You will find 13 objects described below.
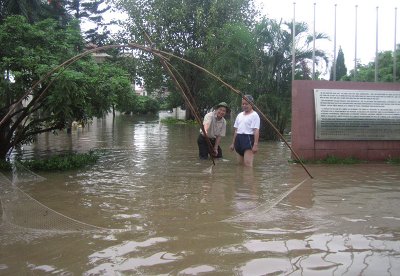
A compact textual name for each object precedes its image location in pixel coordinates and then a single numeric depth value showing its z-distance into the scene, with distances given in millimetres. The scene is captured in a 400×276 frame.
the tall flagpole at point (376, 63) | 10612
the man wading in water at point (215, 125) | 9786
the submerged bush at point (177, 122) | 34019
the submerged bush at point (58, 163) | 8562
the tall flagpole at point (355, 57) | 10638
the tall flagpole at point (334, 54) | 10844
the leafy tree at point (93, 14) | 39878
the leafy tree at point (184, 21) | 27734
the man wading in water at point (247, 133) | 8578
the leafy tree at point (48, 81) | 7715
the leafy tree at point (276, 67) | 16172
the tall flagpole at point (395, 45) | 9895
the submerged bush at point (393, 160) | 9656
